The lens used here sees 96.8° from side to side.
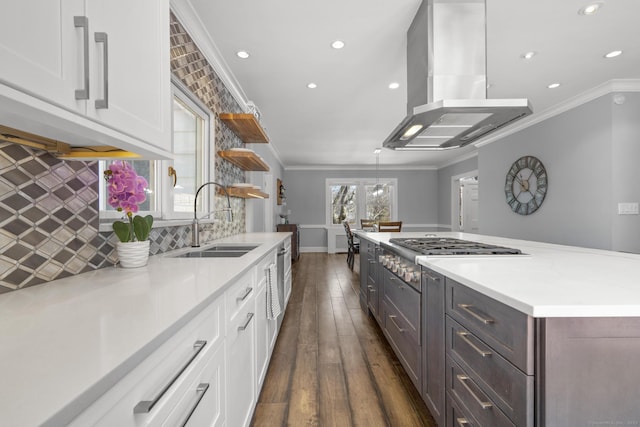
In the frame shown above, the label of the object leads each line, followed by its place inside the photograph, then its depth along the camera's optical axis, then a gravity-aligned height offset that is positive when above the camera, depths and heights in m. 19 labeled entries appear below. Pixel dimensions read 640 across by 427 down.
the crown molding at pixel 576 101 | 3.18 +1.40
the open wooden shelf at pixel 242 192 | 2.88 +0.22
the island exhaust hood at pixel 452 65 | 1.91 +1.03
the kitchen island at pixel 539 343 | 0.78 -0.40
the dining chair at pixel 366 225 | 5.89 -0.26
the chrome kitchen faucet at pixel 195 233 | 2.06 -0.15
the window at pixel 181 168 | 1.77 +0.31
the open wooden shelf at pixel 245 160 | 2.82 +0.57
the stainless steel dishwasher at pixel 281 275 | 2.59 -0.59
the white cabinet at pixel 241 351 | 1.11 -0.62
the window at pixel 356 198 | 8.48 +0.43
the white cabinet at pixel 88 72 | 0.58 +0.35
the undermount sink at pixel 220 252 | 1.98 -0.30
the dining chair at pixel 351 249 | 5.92 -0.78
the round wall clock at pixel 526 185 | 4.12 +0.42
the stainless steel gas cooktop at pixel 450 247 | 1.59 -0.22
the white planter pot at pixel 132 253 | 1.27 -0.19
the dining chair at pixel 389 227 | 4.61 -0.24
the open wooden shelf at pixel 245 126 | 2.82 +0.94
